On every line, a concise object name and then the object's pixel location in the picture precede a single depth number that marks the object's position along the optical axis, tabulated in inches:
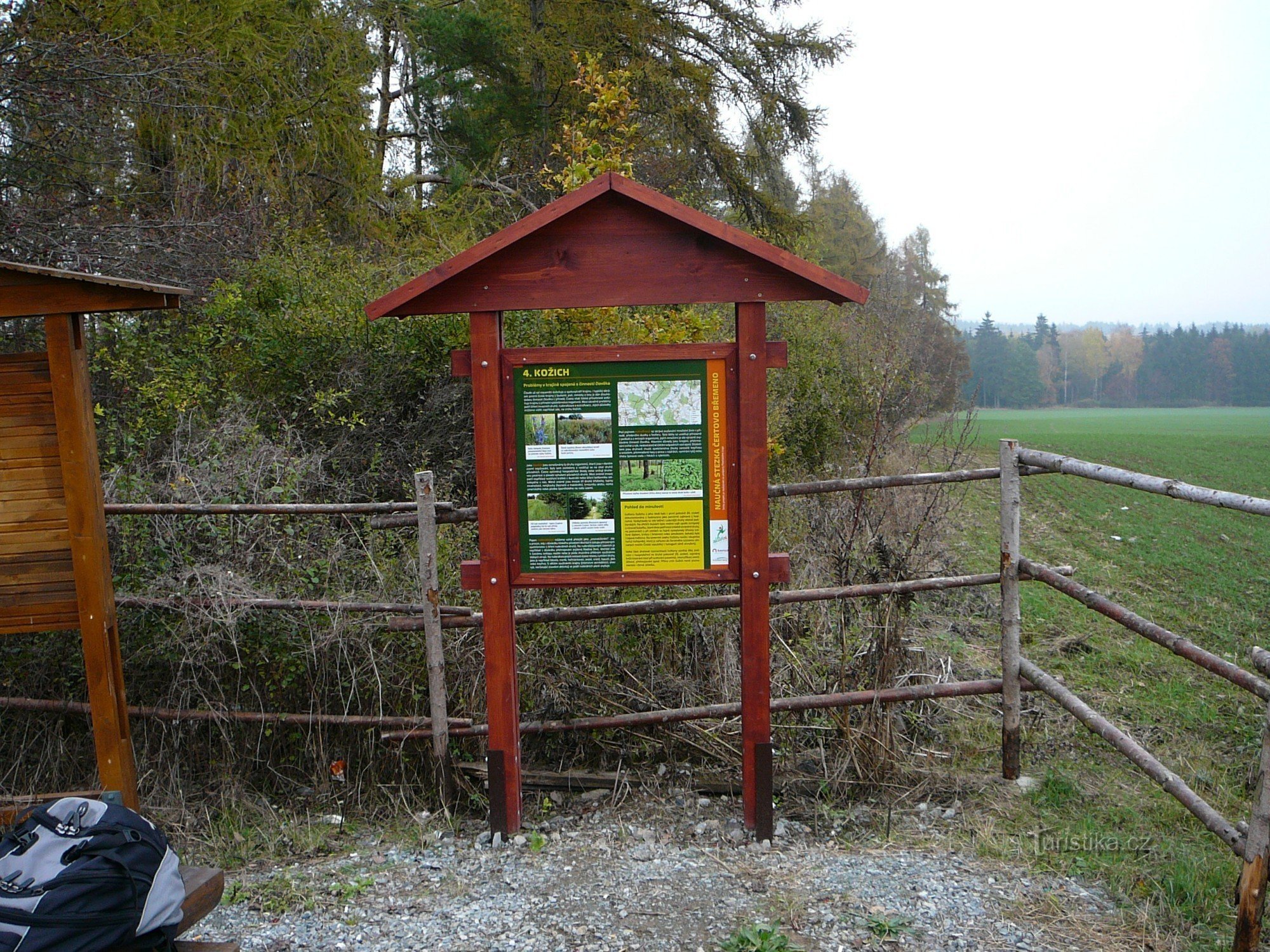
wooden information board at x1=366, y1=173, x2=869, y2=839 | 158.1
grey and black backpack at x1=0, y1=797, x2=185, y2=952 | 96.0
